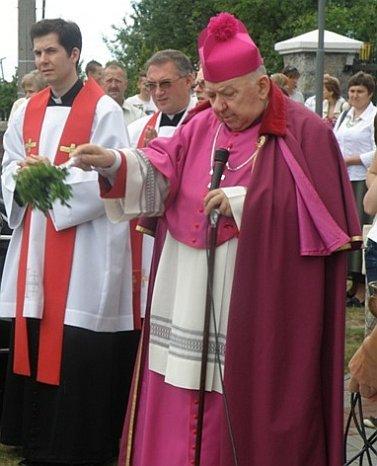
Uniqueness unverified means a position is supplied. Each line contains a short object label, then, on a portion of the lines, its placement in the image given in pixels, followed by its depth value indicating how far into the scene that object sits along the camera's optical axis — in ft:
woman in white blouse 52.61
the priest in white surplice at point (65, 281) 31.06
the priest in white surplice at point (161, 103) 32.48
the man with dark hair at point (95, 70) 50.30
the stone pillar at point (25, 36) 68.98
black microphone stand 23.87
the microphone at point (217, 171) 23.83
